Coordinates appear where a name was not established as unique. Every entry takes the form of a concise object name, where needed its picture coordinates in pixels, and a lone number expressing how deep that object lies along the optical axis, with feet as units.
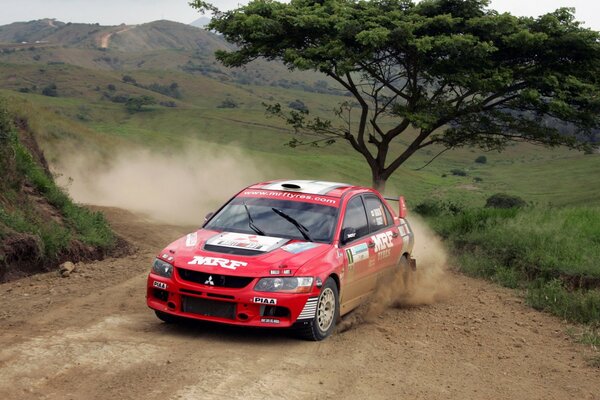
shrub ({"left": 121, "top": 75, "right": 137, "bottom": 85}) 548.72
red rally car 23.97
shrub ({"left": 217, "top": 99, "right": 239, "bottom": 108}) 473.67
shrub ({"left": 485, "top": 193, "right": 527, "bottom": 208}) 110.93
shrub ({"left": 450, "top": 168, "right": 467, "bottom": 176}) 264.93
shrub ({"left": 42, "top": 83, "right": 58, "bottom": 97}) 426.92
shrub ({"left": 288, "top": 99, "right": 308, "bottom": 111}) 500.90
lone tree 67.26
